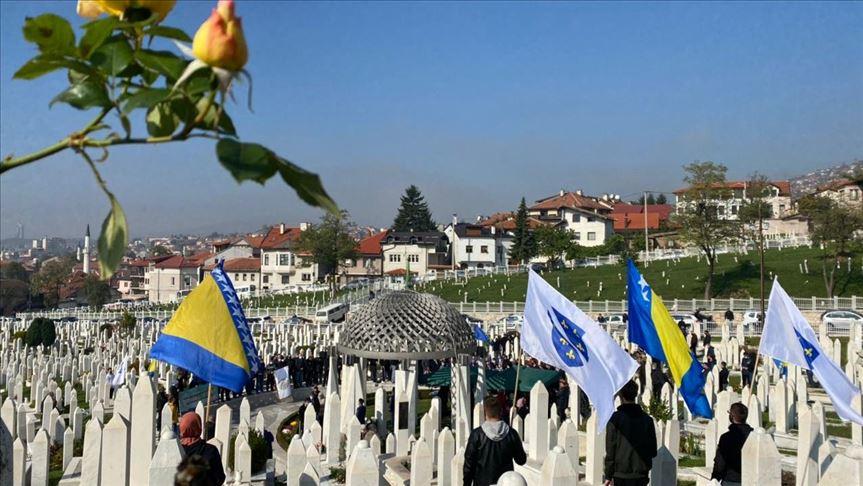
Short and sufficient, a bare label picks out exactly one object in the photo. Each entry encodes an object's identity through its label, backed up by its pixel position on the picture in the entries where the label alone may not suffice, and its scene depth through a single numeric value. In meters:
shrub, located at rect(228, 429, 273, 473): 12.48
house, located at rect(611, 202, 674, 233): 91.56
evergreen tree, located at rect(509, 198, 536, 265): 75.19
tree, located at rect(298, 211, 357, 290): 66.19
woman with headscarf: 5.55
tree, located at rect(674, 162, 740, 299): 48.81
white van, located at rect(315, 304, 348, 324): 43.92
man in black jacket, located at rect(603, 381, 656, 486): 6.47
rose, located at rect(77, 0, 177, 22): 1.61
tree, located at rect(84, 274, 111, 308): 80.28
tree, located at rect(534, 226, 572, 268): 69.31
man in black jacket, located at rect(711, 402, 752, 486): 6.98
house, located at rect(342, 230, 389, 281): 81.38
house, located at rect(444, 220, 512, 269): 83.06
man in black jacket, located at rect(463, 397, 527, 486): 6.19
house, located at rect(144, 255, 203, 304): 97.06
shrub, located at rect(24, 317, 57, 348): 33.03
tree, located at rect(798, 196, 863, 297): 44.81
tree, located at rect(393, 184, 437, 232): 98.56
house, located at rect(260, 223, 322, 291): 81.50
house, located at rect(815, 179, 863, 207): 50.64
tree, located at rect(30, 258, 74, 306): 90.94
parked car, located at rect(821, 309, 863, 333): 31.95
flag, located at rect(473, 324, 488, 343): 23.92
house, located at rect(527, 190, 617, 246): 87.38
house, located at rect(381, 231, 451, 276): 81.38
